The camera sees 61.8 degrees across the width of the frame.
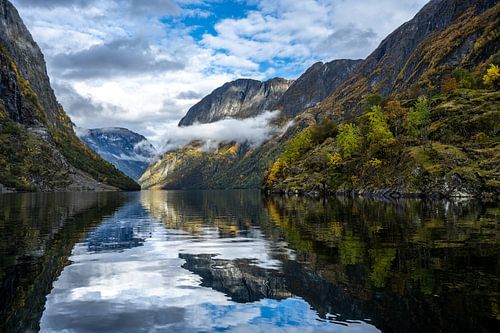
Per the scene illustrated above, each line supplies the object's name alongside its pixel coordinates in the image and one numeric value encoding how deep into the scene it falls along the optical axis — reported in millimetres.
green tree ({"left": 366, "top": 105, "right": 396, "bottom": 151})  164275
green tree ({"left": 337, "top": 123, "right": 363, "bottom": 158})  181250
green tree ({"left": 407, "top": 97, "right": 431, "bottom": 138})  162300
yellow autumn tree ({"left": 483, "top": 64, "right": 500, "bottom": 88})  188375
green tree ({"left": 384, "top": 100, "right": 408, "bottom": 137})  185125
